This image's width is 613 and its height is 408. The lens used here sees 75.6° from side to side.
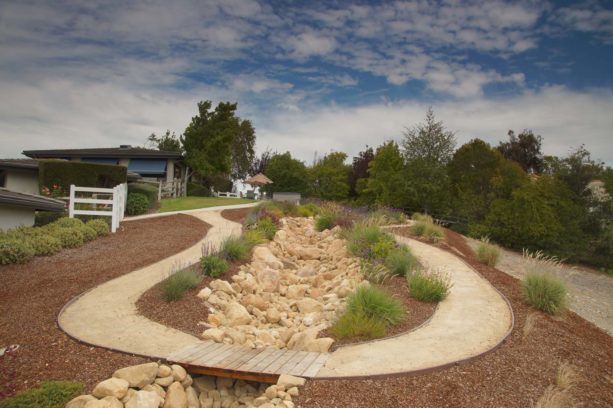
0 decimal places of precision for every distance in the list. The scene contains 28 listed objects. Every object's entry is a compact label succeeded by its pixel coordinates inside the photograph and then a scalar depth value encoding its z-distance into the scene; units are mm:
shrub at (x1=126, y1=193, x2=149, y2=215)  18953
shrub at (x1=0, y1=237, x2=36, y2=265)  8875
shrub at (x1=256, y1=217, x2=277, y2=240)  13555
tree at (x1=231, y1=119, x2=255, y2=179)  51312
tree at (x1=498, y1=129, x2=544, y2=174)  38781
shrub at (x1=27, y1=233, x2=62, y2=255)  9945
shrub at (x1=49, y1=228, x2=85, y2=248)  11093
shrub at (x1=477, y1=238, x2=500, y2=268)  11742
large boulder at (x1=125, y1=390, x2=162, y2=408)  4211
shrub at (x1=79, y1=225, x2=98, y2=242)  12140
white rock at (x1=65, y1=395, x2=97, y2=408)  3918
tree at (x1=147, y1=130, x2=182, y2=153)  46312
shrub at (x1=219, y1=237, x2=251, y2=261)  10016
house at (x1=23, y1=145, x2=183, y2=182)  30250
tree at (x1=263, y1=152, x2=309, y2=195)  36469
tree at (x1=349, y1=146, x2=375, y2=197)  36125
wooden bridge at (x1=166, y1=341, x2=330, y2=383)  4855
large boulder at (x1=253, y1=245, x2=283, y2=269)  10742
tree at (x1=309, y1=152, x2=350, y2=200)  36938
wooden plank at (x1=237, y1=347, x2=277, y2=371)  4938
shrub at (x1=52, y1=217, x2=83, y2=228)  12474
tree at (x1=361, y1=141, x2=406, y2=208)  27359
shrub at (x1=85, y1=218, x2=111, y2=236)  13047
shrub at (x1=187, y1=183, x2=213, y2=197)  33062
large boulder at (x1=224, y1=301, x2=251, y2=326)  7034
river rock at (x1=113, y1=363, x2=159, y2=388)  4469
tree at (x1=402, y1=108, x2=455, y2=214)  26000
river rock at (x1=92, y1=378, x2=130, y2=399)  4152
